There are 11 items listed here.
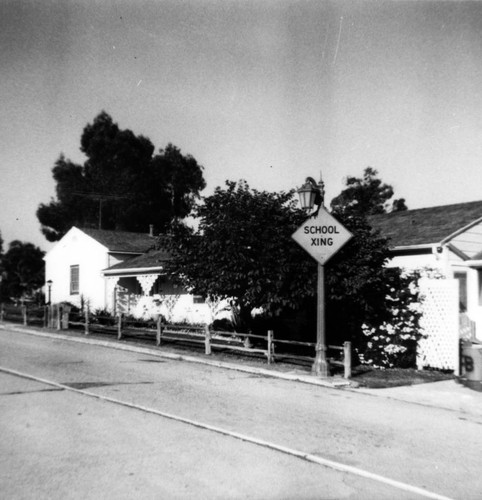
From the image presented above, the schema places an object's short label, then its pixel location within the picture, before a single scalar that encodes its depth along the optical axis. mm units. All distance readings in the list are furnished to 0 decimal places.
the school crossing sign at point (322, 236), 11727
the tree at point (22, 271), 53562
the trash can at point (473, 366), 10781
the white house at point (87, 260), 28953
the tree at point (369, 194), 53281
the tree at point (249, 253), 13125
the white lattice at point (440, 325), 12445
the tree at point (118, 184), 54000
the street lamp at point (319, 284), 11695
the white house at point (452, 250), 15375
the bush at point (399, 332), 13023
